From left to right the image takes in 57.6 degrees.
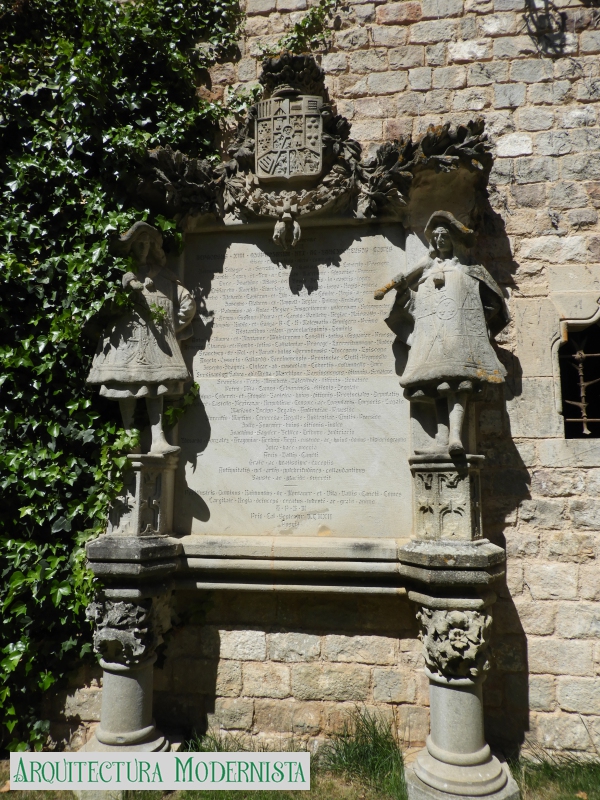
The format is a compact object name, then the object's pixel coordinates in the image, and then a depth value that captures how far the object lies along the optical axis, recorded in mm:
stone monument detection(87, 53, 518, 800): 3492
